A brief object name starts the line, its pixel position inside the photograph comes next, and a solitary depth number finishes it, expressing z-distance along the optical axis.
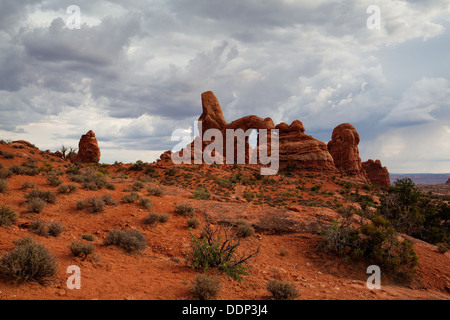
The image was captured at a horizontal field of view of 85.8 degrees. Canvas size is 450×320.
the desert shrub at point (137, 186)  15.39
